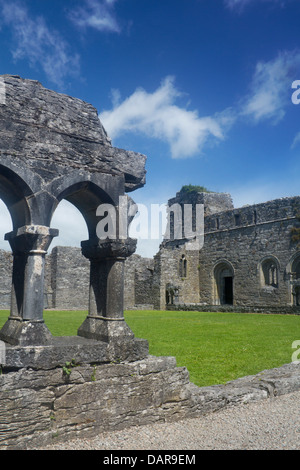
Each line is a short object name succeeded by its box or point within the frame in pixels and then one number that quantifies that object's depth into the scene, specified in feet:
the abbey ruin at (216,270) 73.15
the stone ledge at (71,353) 11.48
